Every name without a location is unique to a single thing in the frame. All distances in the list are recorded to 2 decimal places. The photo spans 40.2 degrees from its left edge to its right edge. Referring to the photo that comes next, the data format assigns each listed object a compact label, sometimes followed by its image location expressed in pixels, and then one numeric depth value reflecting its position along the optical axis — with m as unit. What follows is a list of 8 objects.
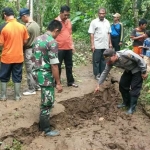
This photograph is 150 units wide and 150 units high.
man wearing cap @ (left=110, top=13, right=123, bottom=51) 6.30
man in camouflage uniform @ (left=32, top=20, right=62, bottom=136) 3.33
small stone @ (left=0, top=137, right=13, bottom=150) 3.26
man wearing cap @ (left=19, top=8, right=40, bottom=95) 4.36
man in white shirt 5.42
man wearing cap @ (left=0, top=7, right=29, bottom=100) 4.13
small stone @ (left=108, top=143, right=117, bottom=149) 3.43
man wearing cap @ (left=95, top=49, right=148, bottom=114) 3.90
